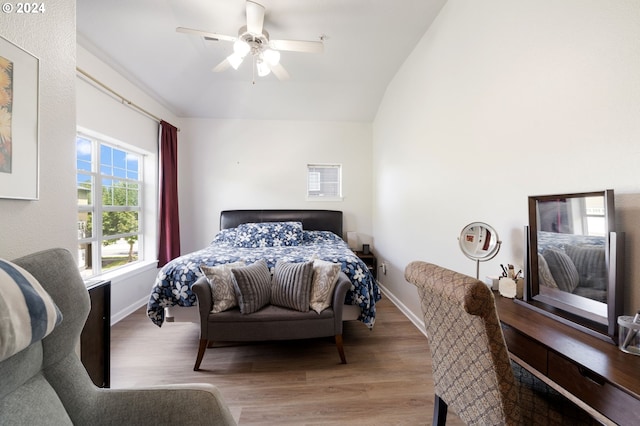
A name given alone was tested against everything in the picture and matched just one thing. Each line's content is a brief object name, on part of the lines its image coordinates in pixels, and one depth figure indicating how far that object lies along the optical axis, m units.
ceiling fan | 1.95
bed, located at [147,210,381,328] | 2.14
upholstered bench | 1.92
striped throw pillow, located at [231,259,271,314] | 1.95
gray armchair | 0.73
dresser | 0.66
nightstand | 3.92
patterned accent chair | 0.81
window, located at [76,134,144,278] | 2.64
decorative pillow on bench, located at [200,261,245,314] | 1.96
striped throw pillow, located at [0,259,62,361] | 0.59
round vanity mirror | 1.48
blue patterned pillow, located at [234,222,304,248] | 3.39
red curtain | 3.50
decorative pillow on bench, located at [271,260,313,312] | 2.02
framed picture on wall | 0.99
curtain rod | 2.29
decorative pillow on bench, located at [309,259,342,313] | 2.04
